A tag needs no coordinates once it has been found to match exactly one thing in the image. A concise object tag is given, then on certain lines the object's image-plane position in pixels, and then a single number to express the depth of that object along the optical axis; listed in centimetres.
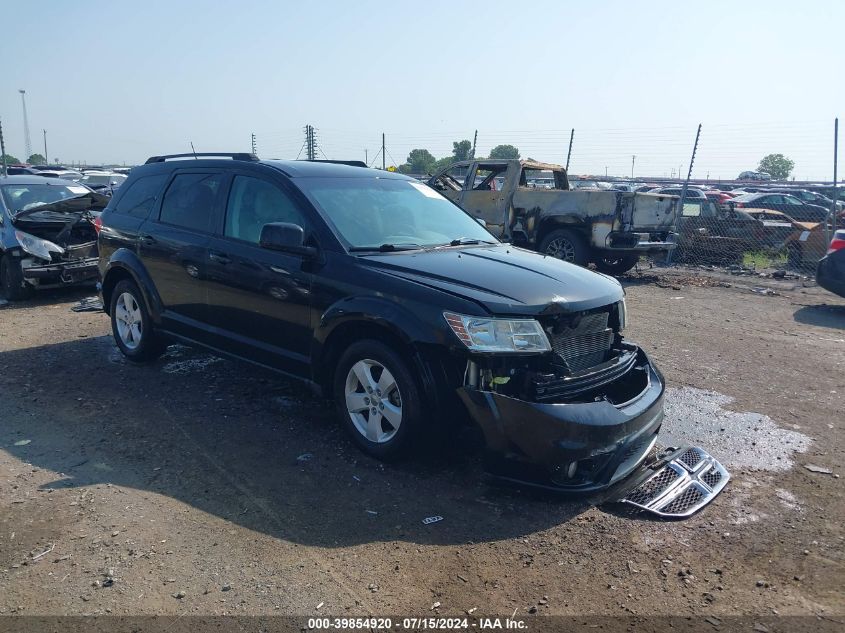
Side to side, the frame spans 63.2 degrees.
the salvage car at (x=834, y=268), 966
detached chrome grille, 386
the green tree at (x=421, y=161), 3862
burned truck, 1188
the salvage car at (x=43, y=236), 915
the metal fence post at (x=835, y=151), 1287
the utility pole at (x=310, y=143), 1616
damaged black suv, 376
